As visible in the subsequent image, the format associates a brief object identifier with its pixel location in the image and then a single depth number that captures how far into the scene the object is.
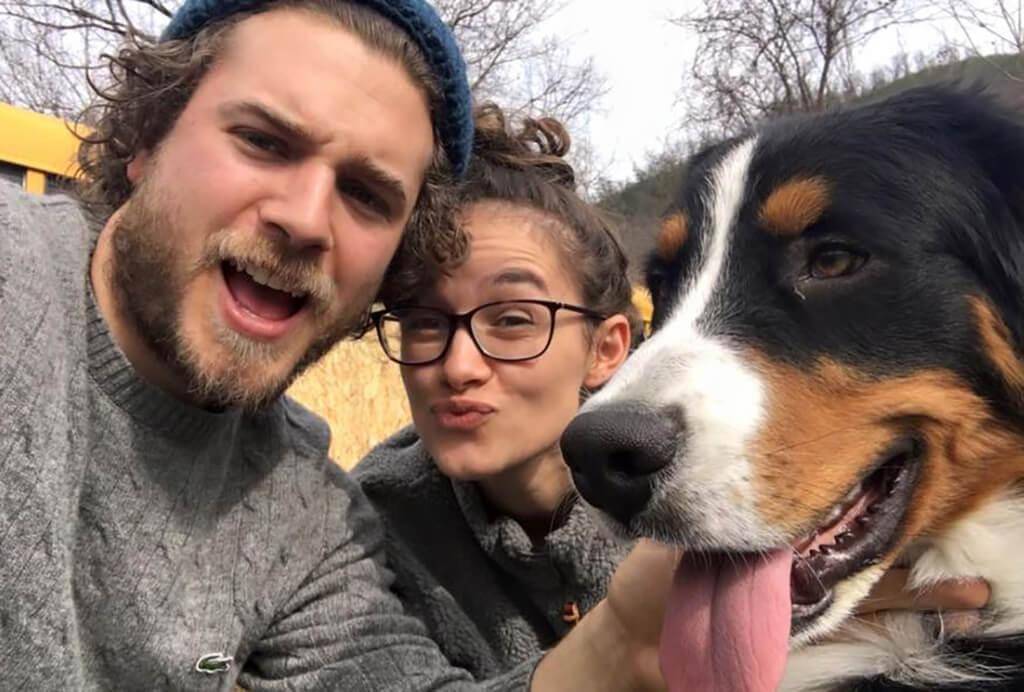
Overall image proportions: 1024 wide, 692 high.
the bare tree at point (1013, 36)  7.85
